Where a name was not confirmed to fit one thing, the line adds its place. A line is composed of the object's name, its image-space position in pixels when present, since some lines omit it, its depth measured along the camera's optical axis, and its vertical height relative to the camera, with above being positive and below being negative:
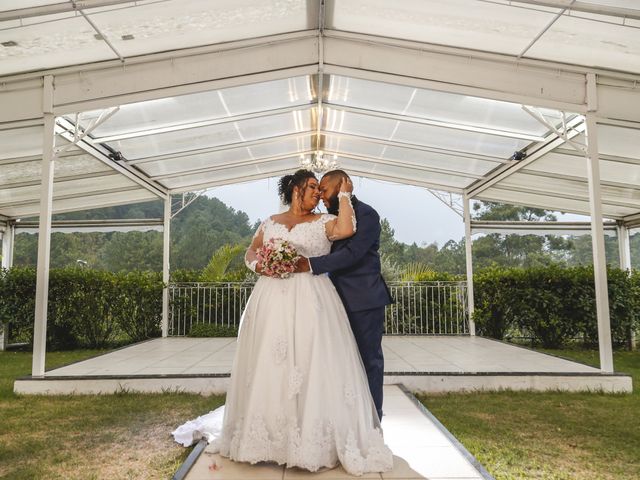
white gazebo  4.60 +2.31
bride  2.67 -0.57
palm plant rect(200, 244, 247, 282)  10.80 +0.24
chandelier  9.47 +2.35
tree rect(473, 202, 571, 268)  24.97 +1.63
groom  3.11 -0.07
